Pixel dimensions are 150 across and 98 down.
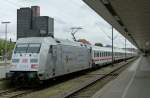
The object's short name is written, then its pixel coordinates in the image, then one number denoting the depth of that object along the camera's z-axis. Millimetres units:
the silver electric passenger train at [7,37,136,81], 12620
